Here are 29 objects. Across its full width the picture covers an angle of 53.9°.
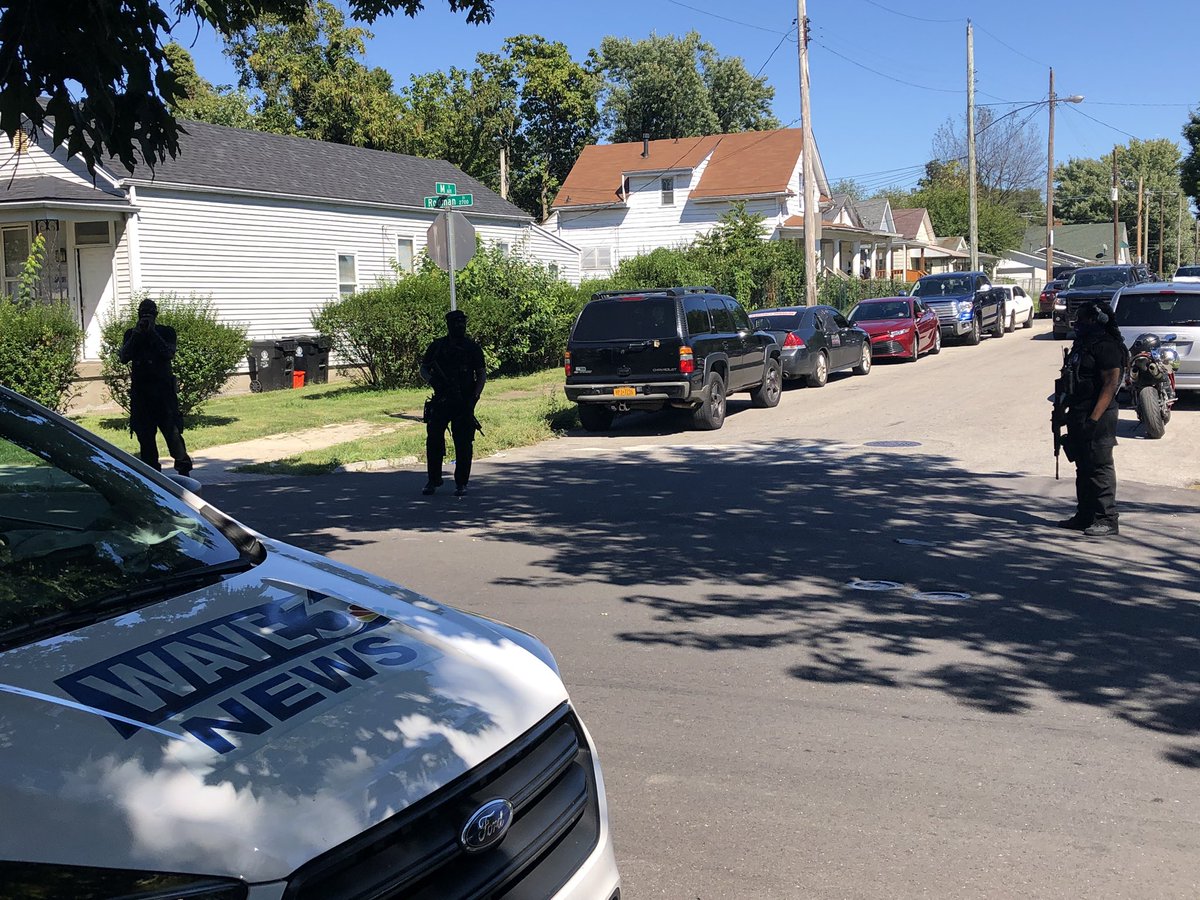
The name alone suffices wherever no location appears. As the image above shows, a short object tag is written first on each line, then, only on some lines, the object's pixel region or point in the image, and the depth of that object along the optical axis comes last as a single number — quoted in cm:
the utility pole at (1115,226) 7759
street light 4634
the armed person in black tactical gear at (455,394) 1212
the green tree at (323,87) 5016
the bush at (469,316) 2234
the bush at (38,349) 1600
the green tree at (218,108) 4951
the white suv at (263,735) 220
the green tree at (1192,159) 6531
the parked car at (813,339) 2309
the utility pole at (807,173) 2992
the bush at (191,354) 1736
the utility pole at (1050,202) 5492
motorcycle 1480
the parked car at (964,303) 3291
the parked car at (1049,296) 3694
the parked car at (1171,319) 1672
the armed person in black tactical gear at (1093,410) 927
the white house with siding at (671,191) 4944
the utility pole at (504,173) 5433
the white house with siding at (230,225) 2241
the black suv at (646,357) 1677
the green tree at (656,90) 6900
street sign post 1723
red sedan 2850
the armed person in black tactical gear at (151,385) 1163
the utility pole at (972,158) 4522
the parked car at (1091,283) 3181
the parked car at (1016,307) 3772
